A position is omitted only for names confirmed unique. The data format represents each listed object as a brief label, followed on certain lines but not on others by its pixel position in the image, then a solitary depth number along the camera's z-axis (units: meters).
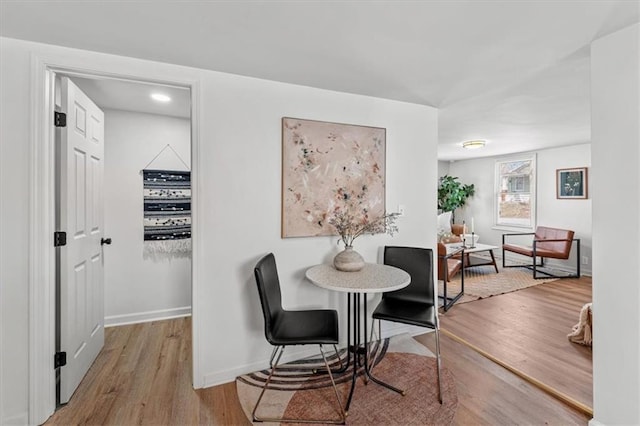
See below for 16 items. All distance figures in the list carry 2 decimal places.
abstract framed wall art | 2.37
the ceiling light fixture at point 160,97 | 2.66
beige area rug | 4.08
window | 5.97
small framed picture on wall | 5.13
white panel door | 1.93
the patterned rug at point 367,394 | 1.82
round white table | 1.87
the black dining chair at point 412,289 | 2.21
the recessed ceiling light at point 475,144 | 4.68
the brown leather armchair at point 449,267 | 3.55
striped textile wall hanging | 3.20
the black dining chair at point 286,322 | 1.78
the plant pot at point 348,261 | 2.22
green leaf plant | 7.05
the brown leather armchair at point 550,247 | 4.96
